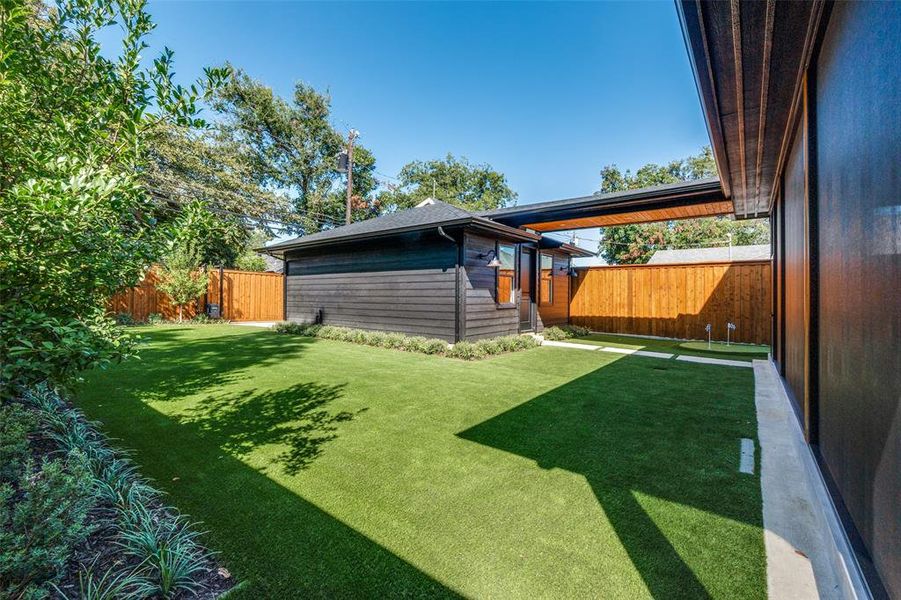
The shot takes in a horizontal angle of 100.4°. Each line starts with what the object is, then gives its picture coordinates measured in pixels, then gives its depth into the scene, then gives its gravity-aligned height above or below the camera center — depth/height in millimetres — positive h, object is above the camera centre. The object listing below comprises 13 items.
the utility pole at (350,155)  16648 +6659
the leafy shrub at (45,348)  1588 -199
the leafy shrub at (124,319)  10300 -430
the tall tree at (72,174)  1653 +661
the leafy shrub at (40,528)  1321 -879
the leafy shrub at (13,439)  1896 -756
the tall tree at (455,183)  32062 +10807
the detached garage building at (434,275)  8188 +773
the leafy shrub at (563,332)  9878 -725
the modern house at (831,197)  1301 +590
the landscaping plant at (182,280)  12531 +821
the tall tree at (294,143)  22359 +10315
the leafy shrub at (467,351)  7270 -897
